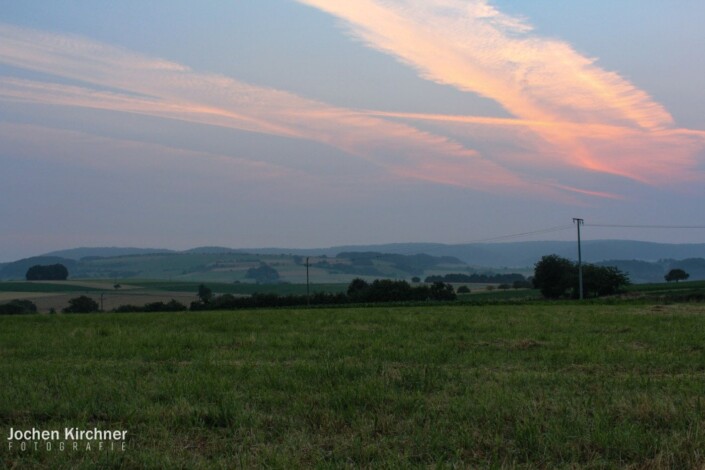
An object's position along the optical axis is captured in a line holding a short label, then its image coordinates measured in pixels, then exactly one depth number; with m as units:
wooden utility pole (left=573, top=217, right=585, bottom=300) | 81.56
